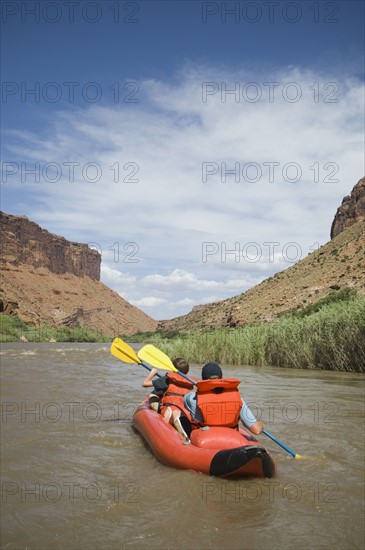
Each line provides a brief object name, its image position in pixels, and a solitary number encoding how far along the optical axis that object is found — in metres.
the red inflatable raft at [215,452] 3.66
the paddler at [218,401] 4.10
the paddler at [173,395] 5.12
